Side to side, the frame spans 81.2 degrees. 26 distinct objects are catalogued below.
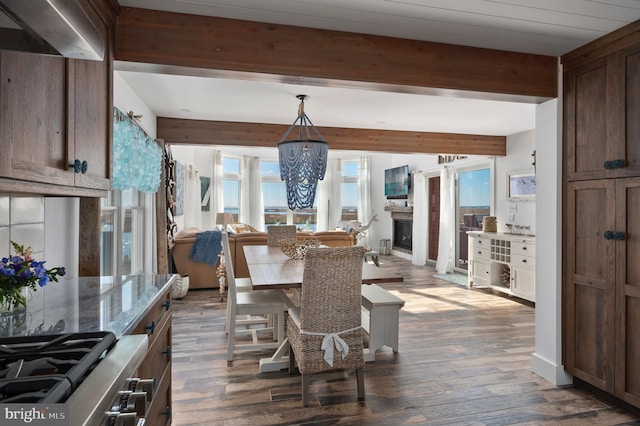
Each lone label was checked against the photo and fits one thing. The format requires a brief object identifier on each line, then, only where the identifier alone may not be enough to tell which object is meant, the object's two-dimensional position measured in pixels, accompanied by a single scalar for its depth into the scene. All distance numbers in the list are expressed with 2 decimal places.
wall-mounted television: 8.56
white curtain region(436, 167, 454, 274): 6.97
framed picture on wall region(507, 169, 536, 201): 5.40
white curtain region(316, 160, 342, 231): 9.88
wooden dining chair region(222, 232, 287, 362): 2.98
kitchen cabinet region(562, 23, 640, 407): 2.21
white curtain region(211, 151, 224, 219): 8.50
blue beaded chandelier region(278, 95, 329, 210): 3.65
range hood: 0.74
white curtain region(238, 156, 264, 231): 9.22
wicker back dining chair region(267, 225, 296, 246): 4.77
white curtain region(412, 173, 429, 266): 7.82
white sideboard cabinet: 4.77
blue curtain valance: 2.74
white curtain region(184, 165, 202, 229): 7.20
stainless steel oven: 0.63
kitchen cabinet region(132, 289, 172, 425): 1.41
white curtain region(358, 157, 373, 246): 9.91
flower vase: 1.11
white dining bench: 3.08
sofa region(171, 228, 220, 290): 5.38
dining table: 2.43
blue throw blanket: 5.36
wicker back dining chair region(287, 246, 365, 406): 2.29
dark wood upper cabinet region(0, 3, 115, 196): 1.06
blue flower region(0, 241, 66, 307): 1.20
